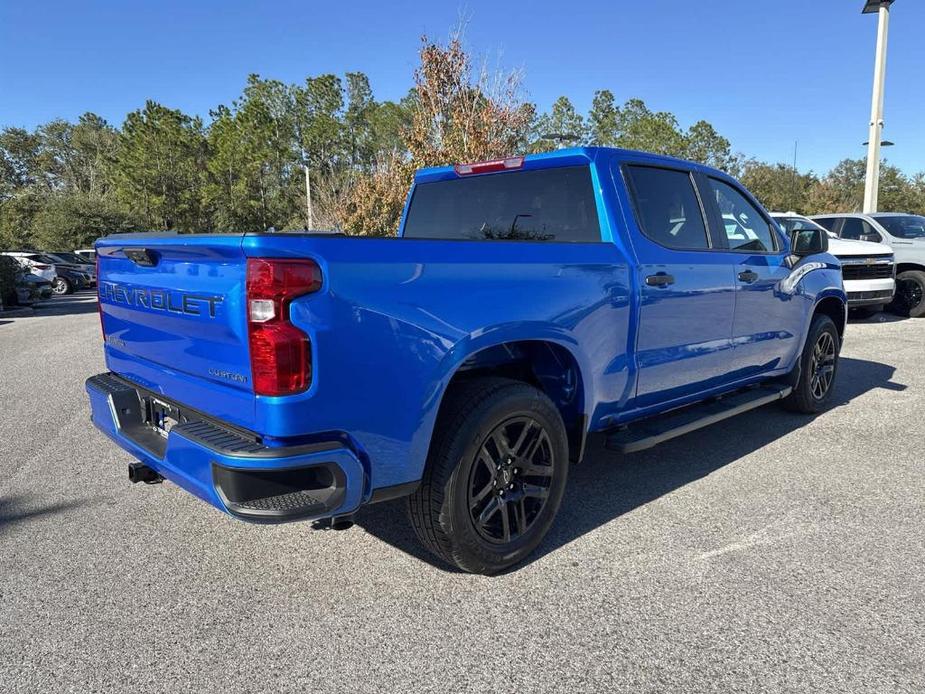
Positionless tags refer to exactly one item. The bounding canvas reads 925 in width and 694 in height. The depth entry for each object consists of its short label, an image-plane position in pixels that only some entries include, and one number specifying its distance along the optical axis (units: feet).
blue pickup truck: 7.36
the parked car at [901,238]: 40.01
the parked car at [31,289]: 60.13
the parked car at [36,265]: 73.71
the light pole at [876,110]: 59.21
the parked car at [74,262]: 87.92
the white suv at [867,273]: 36.50
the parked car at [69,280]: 82.53
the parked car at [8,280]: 56.65
